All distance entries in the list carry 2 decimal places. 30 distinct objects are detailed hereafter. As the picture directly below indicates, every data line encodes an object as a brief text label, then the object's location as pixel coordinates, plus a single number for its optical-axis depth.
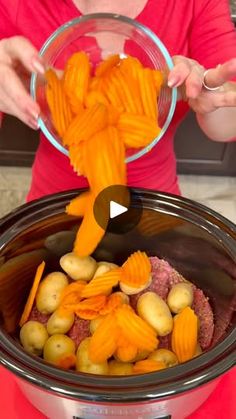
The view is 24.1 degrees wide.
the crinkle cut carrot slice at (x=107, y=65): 0.69
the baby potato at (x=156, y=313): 0.62
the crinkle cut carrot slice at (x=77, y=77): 0.66
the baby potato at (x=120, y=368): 0.59
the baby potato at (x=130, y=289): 0.66
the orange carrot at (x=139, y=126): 0.66
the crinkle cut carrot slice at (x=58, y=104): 0.67
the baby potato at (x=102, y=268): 0.67
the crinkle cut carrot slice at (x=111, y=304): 0.62
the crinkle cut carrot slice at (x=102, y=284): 0.64
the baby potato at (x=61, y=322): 0.63
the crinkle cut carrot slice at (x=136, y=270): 0.67
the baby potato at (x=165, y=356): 0.59
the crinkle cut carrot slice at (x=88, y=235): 0.66
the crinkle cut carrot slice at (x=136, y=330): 0.58
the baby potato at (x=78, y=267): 0.68
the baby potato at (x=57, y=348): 0.60
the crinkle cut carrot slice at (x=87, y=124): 0.62
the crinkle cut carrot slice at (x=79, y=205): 0.68
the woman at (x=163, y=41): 0.87
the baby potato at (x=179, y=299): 0.66
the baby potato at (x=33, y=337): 0.62
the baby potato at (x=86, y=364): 0.58
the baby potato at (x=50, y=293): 0.65
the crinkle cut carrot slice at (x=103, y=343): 0.57
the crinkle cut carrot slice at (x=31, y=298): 0.65
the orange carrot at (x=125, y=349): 0.58
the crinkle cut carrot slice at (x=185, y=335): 0.61
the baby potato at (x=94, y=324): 0.61
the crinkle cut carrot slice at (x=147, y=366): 0.56
